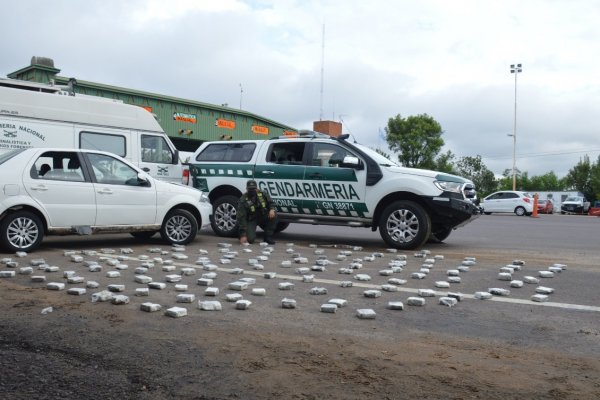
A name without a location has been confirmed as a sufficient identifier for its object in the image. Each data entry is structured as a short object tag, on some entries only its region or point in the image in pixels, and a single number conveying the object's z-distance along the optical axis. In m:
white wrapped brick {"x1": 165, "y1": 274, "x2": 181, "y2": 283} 6.49
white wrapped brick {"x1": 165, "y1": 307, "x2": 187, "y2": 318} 4.86
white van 11.27
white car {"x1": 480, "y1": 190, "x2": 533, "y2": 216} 33.19
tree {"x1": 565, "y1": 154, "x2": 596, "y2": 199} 79.62
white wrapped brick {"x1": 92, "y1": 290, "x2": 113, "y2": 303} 5.43
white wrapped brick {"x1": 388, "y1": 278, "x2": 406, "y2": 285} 6.54
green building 19.85
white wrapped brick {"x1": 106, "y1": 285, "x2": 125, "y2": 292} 5.83
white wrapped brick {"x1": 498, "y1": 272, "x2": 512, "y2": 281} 7.02
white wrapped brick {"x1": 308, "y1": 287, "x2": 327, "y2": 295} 5.98
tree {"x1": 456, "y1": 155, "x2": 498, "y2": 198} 74.81
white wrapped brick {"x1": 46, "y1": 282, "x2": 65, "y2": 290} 5.96
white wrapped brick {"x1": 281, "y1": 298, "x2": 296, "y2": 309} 5.34
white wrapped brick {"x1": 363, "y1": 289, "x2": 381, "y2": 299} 5.85
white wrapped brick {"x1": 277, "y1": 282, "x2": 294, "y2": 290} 6.21
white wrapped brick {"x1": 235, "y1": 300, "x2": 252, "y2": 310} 5.25
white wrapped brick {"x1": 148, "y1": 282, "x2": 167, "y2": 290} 6.09
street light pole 55.38
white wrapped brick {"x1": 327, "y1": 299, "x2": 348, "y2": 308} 5.42
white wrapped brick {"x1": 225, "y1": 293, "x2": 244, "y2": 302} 5.53
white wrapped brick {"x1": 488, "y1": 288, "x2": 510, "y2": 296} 6.09
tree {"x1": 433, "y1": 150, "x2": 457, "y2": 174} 56.03
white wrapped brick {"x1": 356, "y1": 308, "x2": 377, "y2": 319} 5.00
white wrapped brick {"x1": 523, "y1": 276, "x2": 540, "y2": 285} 6.84
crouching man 10.96
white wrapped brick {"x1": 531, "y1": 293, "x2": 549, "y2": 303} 5.80
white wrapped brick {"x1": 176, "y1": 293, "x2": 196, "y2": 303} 5.45
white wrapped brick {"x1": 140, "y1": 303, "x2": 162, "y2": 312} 5.05
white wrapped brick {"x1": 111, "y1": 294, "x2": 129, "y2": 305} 5.31
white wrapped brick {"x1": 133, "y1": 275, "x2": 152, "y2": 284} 6.34
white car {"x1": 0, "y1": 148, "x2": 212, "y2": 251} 8.42
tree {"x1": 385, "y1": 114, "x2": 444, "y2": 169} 52.44
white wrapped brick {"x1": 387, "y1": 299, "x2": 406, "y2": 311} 5.33
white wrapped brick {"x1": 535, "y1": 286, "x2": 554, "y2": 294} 6.21
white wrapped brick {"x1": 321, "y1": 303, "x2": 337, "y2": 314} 5.17
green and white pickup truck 10.27
